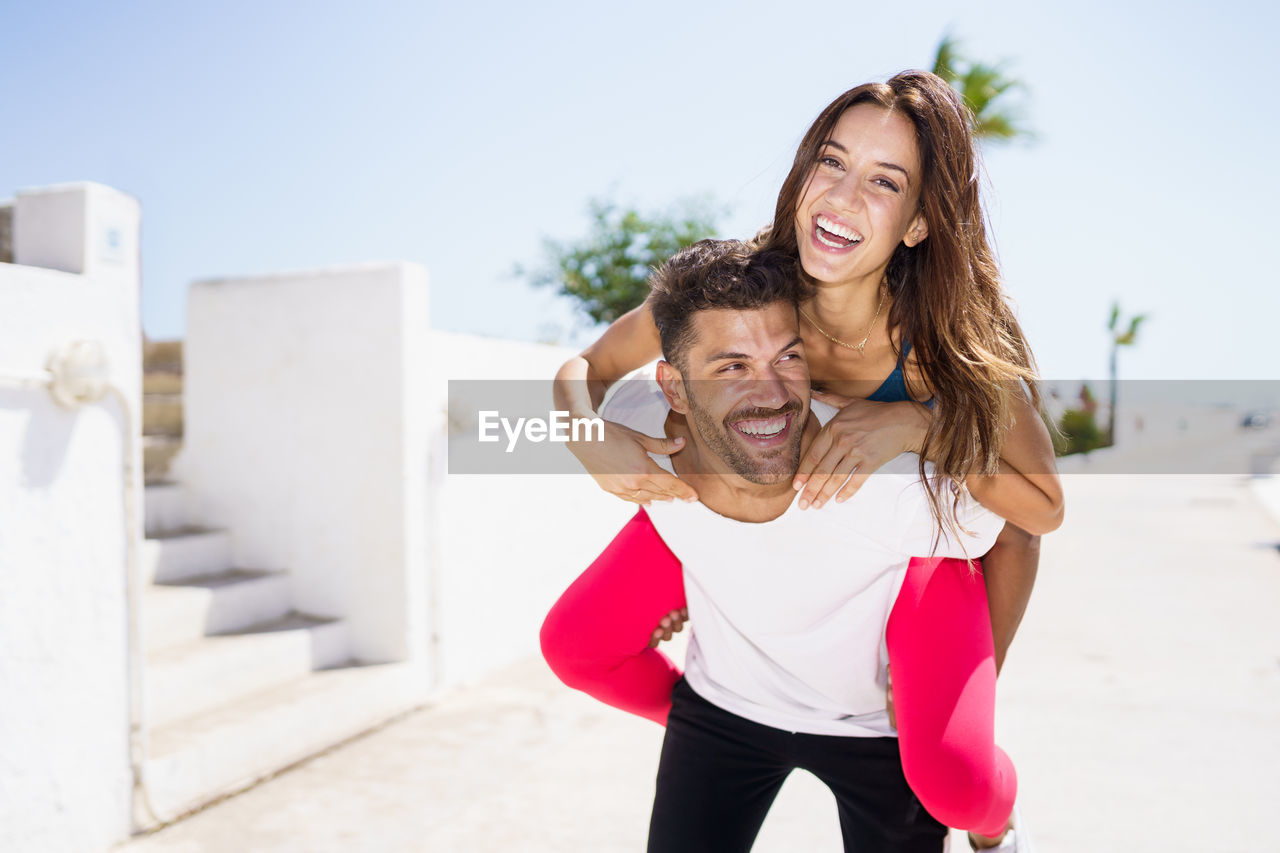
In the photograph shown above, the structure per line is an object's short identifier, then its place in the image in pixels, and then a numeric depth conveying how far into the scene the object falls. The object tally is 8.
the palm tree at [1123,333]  35.69
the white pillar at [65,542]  2.96
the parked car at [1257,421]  56.47
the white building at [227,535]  3.05
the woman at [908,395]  1.86
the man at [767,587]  1.94
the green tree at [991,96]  15.30
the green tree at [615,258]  18.11
